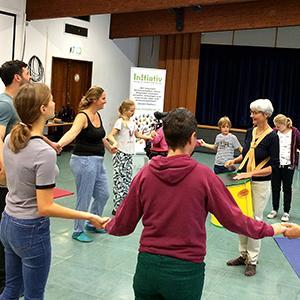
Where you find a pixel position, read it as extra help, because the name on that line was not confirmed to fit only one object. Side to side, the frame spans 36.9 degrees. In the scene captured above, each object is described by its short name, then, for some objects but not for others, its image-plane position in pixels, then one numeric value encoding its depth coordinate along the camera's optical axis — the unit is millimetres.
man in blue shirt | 2586
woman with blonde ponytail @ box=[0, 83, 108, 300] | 1905
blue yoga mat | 4039
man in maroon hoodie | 1741
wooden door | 9820
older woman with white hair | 3443
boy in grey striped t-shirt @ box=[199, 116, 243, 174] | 5449
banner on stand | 10055
